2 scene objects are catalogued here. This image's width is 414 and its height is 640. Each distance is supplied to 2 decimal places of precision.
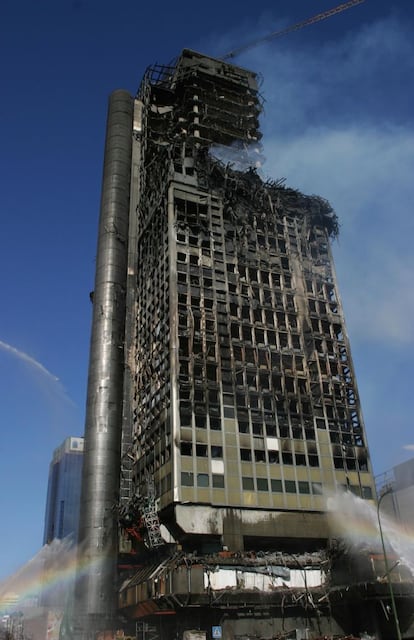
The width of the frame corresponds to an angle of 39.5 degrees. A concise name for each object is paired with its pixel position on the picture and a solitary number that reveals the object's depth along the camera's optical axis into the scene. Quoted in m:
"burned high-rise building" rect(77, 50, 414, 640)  69.75
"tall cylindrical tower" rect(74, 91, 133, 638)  85.75
